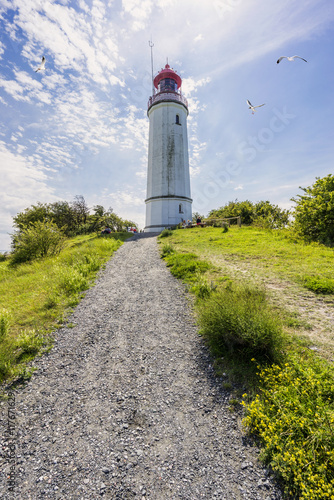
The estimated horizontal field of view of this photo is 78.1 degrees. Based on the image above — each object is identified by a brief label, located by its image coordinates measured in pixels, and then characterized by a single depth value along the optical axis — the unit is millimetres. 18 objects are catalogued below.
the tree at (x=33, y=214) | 29297
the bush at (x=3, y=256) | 23166
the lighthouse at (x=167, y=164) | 27797
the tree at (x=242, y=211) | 30938
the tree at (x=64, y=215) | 35406
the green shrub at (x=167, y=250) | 13249
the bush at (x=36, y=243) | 14996
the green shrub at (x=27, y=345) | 5074
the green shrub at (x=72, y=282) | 8578
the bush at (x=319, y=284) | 6730
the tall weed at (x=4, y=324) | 5262
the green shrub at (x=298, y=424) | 2359
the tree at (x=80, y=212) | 36781
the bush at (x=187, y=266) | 9322
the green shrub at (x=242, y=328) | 4207
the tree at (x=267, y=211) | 30712
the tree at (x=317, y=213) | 12703
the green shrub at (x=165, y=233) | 21359
